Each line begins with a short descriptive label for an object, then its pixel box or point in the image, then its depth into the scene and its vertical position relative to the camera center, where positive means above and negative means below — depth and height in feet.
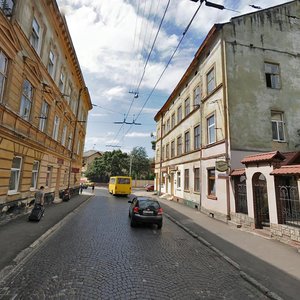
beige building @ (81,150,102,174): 262.47 +35.22
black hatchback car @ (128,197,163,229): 36.32 -4.46
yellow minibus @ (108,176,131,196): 97.25 -0.12
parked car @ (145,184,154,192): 147.86 -1.74
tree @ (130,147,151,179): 229.66 +21.14
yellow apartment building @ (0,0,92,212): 32.09 +16.25
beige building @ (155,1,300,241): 45.16 +19.67
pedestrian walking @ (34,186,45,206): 36.62 -2.19
